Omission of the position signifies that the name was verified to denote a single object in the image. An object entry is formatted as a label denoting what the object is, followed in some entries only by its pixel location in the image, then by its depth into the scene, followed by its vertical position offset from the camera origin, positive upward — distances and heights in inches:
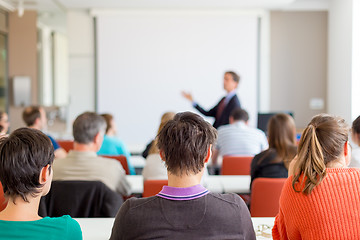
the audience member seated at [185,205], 52.3 -13.8
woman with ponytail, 62.9 -14.4
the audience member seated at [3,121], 159.5 -9.7
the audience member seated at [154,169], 118.0 -20.5
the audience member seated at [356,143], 106.0 -11.9
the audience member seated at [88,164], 106.8 -17.5
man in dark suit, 214.7 -3.4
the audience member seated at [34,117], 173.8 -8.6
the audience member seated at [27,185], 53.1 -11.7
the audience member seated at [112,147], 163.3 -19.8
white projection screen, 287.4 +24.6
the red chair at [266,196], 99.7 -24.0
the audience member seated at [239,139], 166.7 -17.1
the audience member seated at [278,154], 116.9 -16.2
